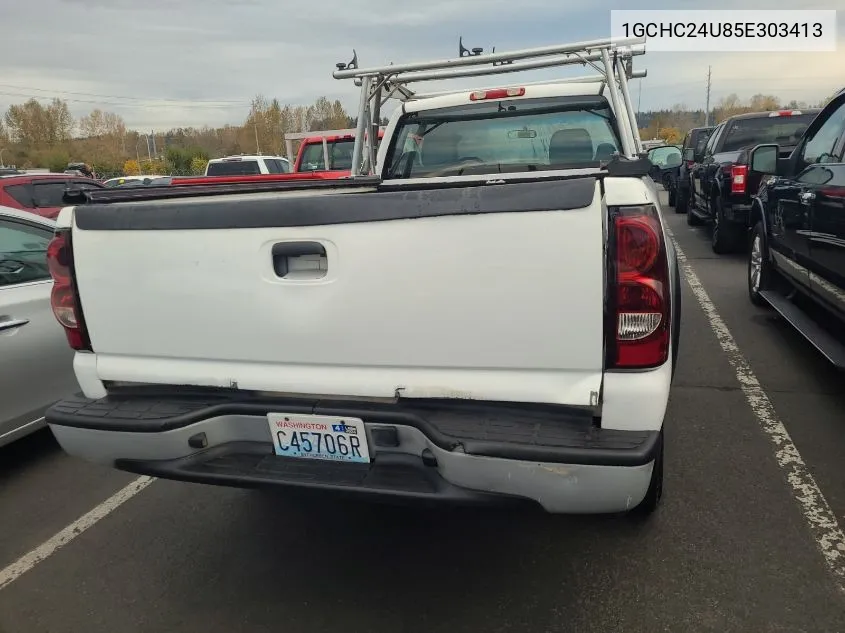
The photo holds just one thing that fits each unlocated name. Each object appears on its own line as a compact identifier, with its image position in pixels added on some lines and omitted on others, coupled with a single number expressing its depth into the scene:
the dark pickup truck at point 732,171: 8.50
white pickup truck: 1.99
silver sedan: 3.68
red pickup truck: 13.93
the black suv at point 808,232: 3.92
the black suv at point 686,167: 11.90
